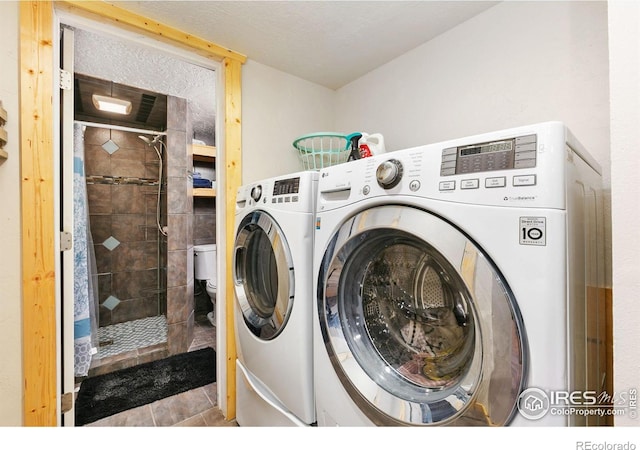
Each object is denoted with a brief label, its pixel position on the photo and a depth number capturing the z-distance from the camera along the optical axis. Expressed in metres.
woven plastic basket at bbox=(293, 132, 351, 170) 1.60
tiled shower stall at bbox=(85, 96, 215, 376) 2.40
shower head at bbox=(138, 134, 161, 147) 2.88
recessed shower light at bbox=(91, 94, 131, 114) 2.45
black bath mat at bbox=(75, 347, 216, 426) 1.67
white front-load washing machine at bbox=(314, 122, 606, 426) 0.53
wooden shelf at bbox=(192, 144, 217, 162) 2.74
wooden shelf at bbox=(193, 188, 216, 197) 2.74
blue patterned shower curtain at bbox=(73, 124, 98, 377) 1.83
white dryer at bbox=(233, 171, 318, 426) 1.01
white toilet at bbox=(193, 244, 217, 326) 2.87
